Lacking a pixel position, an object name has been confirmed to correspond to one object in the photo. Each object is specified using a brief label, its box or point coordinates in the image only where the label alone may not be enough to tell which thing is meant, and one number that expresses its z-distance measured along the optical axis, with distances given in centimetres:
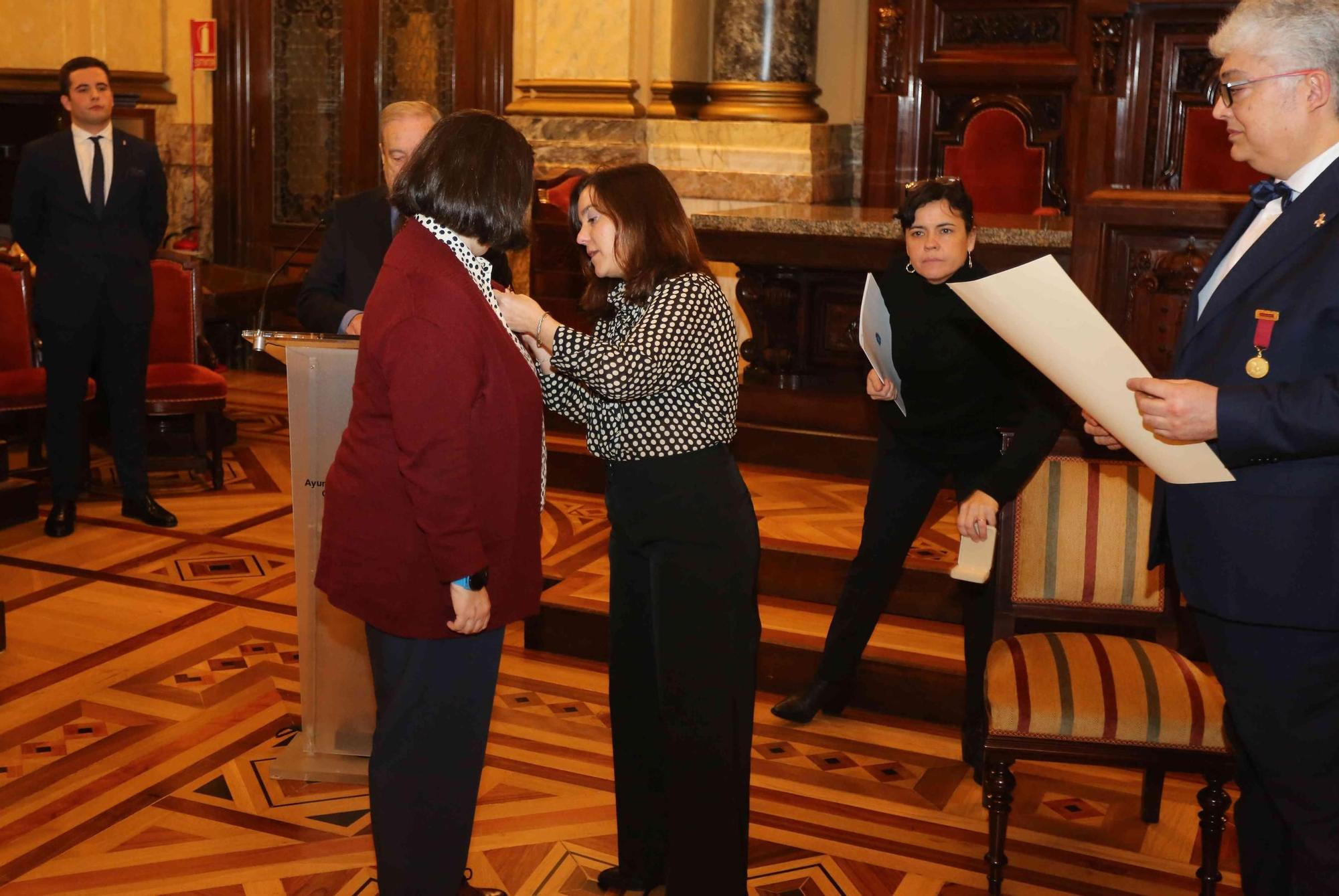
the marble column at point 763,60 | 791
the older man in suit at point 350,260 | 361
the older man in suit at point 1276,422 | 209
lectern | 321
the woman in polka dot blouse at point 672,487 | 252
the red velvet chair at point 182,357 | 639
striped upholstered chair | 293
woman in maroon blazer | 224
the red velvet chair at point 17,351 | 617
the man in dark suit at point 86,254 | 555
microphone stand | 299
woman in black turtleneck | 313
